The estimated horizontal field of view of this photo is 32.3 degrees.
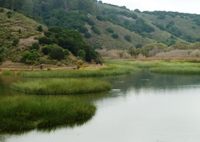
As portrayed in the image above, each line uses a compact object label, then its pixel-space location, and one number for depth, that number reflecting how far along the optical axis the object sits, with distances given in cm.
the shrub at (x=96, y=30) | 14488
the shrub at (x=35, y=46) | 8025
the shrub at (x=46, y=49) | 7852
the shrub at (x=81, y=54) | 8305
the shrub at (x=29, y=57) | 7549
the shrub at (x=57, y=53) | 7744
